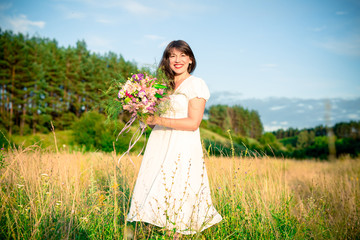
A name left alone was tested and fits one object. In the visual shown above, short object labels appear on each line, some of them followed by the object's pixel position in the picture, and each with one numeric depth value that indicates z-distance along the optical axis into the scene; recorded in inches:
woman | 102.9
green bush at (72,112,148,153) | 956.0
